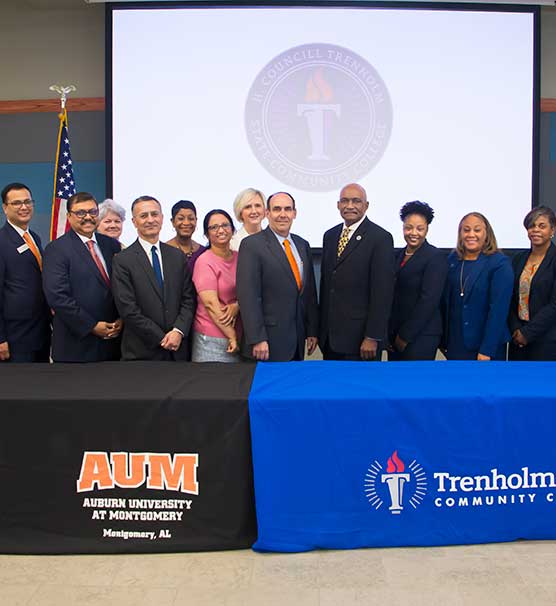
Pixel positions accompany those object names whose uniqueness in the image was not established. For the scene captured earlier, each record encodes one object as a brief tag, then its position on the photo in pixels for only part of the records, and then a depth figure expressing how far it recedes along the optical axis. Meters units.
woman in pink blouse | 2.94
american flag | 4.73
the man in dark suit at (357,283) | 3.00
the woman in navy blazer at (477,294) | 3.03
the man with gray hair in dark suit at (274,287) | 2.85
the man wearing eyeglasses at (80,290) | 2.81
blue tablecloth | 2.11
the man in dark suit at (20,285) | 2.98
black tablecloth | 2.10
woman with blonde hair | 3.21
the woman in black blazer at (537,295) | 3.08
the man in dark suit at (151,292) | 2.81
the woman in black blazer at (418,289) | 3.08
